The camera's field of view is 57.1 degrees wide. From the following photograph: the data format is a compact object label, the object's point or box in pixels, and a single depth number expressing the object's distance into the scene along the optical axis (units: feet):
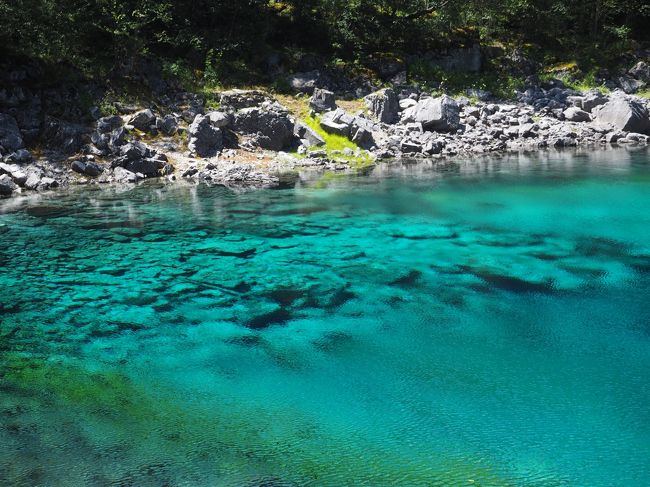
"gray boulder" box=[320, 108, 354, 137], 103.35
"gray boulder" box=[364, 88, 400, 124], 112.16
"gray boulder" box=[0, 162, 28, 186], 77.36
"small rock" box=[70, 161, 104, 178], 83.05
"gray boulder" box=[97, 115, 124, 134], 90.22
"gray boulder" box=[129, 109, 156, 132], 94.05
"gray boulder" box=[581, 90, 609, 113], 122.52
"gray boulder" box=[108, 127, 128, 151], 88.53
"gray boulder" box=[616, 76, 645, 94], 135.64
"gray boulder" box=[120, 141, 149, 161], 86.33
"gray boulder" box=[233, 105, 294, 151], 98.84
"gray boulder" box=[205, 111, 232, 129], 96.58
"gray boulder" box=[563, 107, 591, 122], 121.90
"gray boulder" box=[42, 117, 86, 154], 86.89
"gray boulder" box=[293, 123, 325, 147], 101.96
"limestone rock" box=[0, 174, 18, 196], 74.38
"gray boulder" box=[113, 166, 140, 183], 83.66
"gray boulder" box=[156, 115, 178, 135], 95.71
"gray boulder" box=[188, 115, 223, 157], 93.15
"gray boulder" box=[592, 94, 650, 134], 118.01
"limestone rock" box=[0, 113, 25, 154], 82.33
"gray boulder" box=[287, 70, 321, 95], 119.34
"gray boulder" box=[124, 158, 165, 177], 86.12
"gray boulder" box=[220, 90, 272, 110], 106.52
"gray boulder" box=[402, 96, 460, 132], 110.22
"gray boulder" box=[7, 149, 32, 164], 80.82
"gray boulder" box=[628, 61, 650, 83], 138.21
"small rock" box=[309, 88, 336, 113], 110.11
